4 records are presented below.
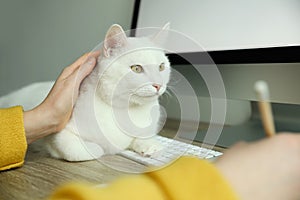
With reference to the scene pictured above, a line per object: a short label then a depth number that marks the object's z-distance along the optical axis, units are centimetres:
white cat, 65
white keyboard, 61
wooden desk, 49
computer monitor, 73
